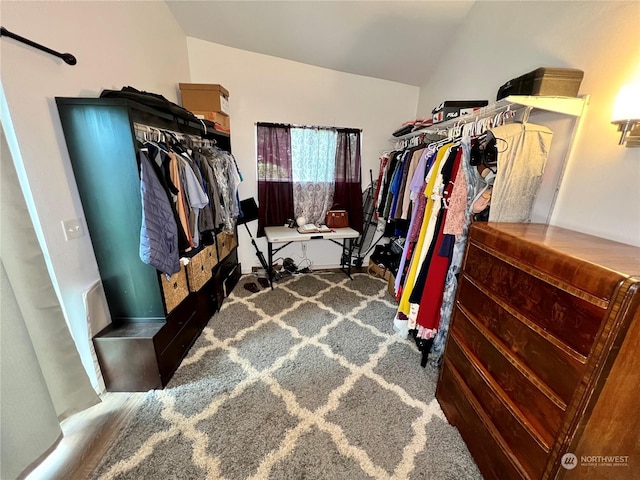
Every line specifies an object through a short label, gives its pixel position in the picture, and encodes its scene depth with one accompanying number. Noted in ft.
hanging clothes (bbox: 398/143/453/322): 5.61
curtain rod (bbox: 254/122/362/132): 10.08
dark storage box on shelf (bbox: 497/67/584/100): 4.43
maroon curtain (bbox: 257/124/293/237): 10.28
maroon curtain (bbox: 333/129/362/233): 10.86
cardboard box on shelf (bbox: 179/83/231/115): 8.09
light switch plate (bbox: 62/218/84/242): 4.65
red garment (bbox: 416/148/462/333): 5.27
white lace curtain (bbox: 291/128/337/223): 10.58
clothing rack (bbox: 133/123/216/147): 5.07
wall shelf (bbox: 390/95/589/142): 4.41
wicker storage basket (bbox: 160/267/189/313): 5.51
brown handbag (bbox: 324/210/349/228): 10.84
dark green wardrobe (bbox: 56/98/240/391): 4.51
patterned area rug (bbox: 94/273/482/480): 4.14
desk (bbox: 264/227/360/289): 9.54
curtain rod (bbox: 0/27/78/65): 3.61
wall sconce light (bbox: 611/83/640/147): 3.45
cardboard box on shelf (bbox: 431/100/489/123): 6.49
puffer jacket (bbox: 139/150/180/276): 4.68
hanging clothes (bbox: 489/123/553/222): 4.57
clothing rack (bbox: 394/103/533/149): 4.93
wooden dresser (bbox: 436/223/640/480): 2.43
